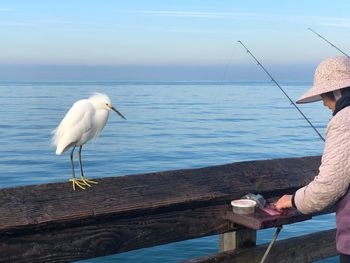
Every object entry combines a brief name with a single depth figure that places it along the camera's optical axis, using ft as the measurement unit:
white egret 14.56
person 9.50
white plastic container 11.48
